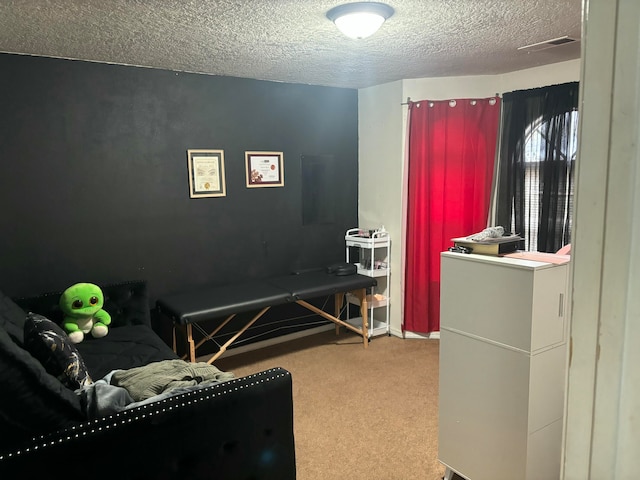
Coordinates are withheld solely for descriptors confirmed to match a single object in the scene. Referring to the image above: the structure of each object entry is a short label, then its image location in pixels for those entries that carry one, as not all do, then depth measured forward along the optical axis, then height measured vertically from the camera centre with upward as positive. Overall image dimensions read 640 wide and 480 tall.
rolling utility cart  4.25 -0.77
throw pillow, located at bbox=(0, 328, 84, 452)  1.45 -0.68
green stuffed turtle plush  2.94 -0.79
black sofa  1.42 -0.80
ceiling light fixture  2.21 +0.80
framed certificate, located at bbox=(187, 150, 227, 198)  3.67 +0.09
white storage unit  1.89 -0.78
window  3.41 +0.11
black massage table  3.29 -0.85
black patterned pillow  1.93 -0.71
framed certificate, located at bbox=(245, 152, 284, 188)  3.94 +0.13
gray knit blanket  1.84 -0.80
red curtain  3.93 +0.02
